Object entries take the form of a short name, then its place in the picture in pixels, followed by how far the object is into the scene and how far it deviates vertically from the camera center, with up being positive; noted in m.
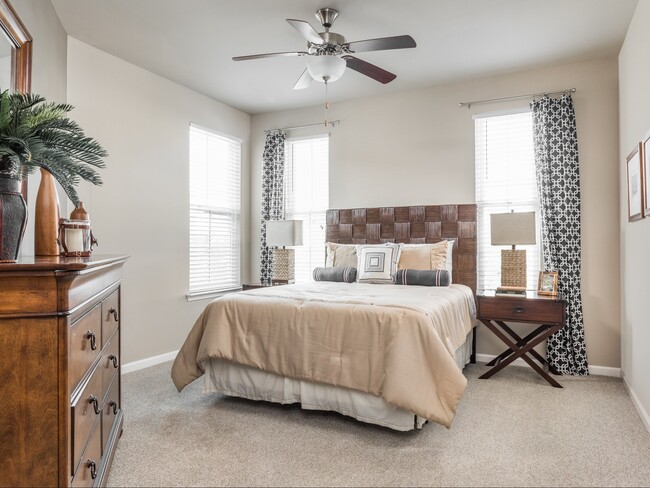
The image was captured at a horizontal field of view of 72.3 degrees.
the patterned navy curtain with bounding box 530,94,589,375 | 4.02 +0.26
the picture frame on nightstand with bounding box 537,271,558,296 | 3.76 -0.33
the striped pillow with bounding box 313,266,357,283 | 4.41 -0.29
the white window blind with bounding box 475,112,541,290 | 4.32 +0.65
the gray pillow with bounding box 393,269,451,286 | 4.01 -0.29
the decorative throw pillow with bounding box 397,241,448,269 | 4.20 -0.11
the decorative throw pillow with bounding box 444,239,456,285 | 4.28 -0.10
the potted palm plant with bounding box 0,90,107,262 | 1.52 +0.35
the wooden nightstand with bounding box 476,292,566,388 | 3.57 -0.59
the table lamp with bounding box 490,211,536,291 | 3.78 +0.05
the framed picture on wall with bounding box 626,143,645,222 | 2.98 +0.42
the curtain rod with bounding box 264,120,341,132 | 5.26 +1.46
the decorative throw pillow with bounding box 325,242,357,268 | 4.61 -0.10
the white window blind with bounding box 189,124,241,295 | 4.94 +0.40
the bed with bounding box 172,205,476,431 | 2.52 -0.67
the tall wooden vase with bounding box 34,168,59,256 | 1.97 +0.12
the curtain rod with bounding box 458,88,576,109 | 4.15 +1.44
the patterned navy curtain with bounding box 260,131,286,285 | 5.50 +0.73
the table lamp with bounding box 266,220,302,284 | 4.93 +0.04
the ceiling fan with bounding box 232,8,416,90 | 2.93 +1.34
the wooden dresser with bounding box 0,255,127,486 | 1.44 -0.42
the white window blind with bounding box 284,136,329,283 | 5.39 +0.63
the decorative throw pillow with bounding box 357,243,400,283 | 4.25 -0.17
